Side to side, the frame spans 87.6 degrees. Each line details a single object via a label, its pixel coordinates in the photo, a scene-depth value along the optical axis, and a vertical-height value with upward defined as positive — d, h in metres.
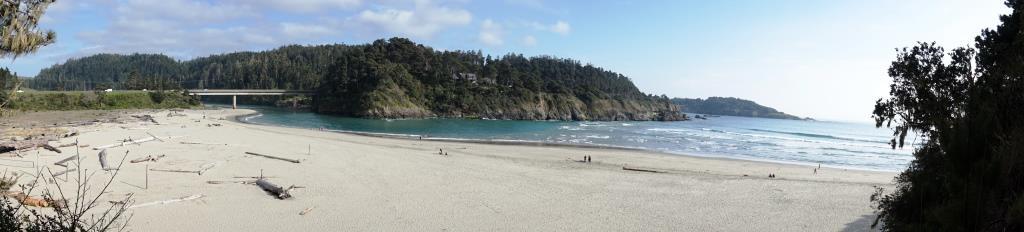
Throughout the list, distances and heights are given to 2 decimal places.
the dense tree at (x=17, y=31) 6.96 +0.77
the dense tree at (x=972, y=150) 5.43 -0.27
